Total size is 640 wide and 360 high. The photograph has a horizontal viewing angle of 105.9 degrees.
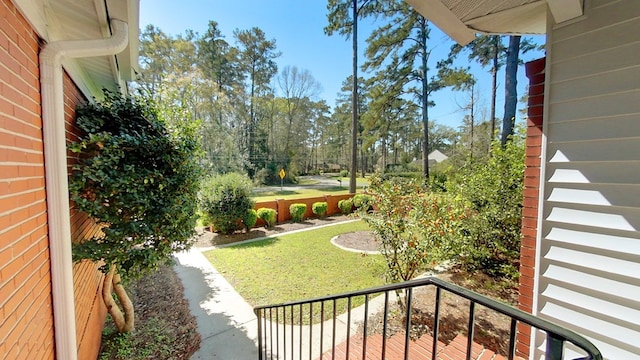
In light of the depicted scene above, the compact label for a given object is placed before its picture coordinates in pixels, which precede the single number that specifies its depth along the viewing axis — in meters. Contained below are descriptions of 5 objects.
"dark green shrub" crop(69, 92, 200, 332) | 2.37
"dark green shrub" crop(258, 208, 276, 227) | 9.05
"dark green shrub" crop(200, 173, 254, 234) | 7.83
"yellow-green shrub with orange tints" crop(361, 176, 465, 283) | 3.66
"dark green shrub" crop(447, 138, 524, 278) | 4.65
